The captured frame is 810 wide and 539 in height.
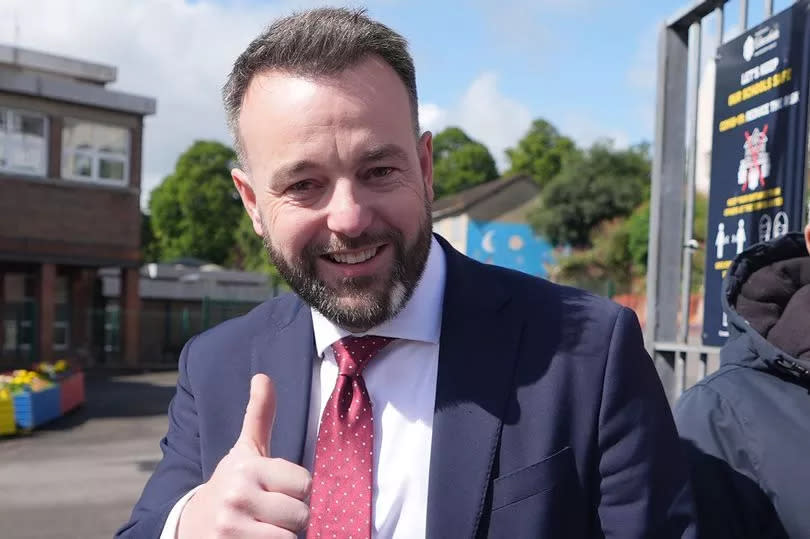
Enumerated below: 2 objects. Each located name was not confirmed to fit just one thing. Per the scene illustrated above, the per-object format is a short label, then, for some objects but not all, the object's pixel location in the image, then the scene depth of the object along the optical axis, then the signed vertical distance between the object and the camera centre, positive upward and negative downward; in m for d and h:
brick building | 24.75 +1.25
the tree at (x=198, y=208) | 61.22 +2.66
